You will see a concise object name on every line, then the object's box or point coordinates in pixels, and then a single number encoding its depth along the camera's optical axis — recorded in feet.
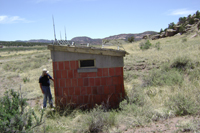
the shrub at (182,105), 15.87
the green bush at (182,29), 132.21
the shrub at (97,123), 15.71
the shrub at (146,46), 75.55
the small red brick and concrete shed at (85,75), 23.61
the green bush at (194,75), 26.55
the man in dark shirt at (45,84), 23.90
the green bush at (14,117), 11.95
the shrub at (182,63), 33.42
